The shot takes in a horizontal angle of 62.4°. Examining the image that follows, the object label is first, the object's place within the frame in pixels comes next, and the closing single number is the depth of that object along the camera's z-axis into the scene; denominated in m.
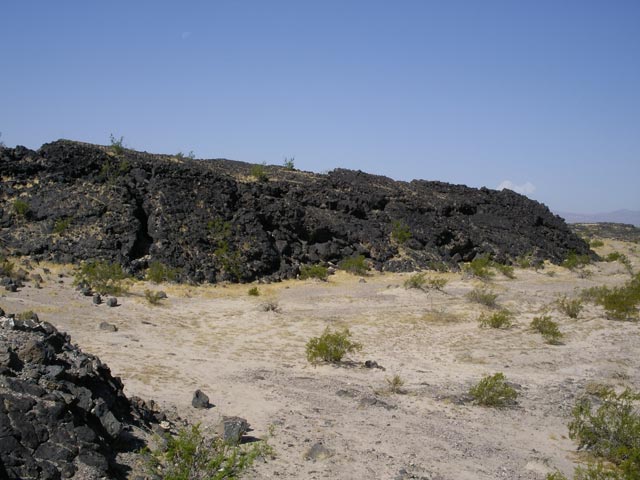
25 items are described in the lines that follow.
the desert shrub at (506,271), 26.11
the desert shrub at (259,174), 30.70
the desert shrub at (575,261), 30.27
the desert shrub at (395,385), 9.68
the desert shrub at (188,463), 4.97
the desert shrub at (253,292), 19.33
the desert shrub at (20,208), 22.02
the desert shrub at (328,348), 11.48
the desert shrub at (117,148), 27.27
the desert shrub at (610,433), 6.90
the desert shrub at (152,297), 16.36
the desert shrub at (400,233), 29.00
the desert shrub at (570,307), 16.48
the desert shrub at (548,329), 13.73
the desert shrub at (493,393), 9.17
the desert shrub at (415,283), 20.75
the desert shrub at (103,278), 16.77
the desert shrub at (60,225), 21.47
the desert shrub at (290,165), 38.06
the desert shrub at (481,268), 24.73
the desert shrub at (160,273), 19.52
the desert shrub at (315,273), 22.86
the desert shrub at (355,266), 24.44
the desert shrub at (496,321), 15.05
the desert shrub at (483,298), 17.94
